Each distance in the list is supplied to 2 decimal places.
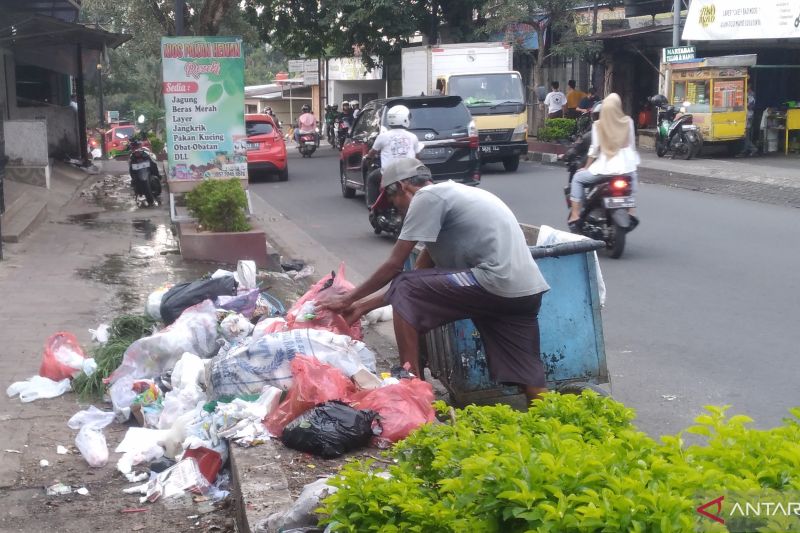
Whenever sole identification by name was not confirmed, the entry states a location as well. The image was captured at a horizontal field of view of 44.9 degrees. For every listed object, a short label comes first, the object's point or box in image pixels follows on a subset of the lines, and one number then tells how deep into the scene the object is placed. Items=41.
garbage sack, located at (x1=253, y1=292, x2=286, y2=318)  7.39
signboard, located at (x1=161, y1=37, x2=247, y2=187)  12.98
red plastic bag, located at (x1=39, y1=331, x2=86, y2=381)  6.67
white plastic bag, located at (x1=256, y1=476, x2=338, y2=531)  3.46
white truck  22.33
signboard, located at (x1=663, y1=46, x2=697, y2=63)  22.49
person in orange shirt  29.30
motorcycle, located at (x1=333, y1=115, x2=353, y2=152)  29.72
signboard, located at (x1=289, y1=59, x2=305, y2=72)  45.34
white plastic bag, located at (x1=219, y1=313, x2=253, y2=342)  6.61
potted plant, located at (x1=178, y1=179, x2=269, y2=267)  11.28
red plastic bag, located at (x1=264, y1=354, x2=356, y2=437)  4.95
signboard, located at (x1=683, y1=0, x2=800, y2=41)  21.22
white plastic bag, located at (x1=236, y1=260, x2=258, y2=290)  8.10
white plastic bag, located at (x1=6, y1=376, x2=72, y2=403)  6.40
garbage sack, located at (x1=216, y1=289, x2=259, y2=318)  7.16
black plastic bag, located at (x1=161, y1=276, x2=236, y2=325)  7.25
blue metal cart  5.58
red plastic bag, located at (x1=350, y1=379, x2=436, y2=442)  4.78
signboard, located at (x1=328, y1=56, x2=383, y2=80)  47.71
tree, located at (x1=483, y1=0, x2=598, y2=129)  27.20
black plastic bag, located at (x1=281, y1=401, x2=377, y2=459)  4.62
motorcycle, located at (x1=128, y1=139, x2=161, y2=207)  17.02
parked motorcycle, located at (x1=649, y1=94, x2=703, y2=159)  22.31
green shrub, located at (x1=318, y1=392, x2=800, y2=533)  2.21
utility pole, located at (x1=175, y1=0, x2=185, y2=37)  14.60
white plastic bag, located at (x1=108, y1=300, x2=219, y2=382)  6.38
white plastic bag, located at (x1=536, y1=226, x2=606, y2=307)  6.07
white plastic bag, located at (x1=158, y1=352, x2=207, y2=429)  5.65
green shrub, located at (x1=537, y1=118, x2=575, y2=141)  25.41
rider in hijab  11.07
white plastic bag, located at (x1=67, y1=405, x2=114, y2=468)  5.37
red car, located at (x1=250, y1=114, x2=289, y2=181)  22.50
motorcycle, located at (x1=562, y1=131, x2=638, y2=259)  10.99
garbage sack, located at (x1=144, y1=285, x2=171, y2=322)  7.39
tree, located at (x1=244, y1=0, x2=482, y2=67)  31.06
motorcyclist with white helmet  13.41
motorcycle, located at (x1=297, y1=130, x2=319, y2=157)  31.02
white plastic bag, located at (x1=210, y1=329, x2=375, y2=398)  5.44
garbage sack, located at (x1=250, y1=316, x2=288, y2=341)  6.09
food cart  22.09
